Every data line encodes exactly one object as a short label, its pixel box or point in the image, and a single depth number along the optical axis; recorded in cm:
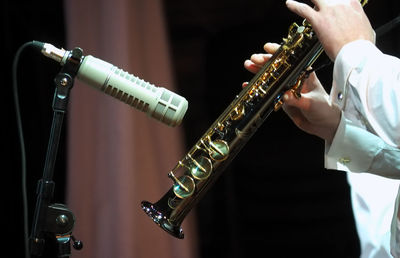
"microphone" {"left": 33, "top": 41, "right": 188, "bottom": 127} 340
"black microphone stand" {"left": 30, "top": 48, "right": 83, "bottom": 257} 338
